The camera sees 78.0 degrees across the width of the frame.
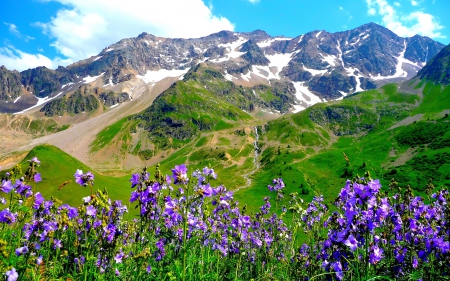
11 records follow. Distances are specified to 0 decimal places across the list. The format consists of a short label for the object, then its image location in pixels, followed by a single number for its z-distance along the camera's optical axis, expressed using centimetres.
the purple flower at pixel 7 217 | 561
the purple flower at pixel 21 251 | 491
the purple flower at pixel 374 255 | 585
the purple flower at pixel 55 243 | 564
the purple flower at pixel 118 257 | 573
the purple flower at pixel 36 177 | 590
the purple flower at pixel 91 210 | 476
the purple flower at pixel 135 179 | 572
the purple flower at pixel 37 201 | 616
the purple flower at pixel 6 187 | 548
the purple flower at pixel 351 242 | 502
